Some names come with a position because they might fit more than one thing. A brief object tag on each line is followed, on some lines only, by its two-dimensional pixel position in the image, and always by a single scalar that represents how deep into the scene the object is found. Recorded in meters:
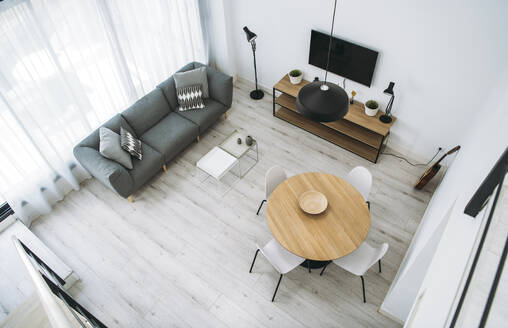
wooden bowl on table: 3.52
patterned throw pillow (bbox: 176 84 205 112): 5.06
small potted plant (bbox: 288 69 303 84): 5.12
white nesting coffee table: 4.49
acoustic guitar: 4.02
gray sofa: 4.18
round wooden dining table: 3.28
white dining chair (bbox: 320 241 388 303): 3.37
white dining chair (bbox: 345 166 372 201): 3.82
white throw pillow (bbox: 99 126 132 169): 4.17
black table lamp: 4.42
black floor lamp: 4.92
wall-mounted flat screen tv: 4.28
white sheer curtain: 3.55
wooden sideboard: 4.58
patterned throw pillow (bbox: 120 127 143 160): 4.35
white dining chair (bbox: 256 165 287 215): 3.89
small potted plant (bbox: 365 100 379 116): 4.56
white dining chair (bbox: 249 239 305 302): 3.41
